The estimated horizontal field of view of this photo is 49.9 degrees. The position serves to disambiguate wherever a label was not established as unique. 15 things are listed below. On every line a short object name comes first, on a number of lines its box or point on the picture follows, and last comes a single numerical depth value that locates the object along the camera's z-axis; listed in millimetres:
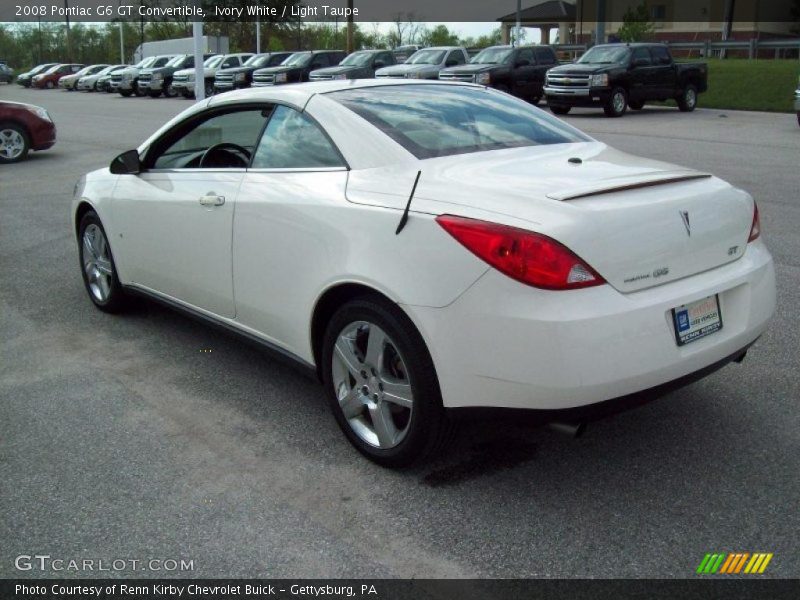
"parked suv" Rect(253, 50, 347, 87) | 33219
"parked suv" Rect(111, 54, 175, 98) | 44688
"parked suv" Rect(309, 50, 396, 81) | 31234
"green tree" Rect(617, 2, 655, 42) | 40938
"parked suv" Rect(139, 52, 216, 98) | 42062
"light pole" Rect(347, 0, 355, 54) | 49019
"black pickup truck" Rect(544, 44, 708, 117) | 22828
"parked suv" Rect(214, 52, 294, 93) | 35312
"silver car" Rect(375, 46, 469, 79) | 28141
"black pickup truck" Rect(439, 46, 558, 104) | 25750
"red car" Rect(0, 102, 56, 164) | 15820
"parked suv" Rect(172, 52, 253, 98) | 37969
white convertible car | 3123
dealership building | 61469
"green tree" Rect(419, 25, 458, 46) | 93125
